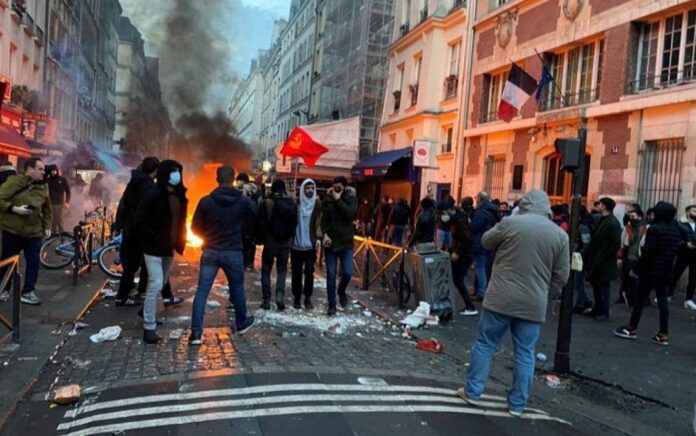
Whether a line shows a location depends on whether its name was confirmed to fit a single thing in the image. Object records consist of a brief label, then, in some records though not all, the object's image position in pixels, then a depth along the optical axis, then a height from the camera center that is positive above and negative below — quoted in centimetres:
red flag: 1570 +144
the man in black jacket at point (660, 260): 691 -44
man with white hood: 758 -56
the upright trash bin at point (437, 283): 780 -103
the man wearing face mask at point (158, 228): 567 -40
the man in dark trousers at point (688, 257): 941 -54
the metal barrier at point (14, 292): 532 -106
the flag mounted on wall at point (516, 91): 1374 +296
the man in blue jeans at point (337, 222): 770 -29
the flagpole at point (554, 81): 1358 +333
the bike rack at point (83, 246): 845 -103
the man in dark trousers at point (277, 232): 737 -45
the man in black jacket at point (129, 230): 708 -56
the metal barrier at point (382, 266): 860 -103
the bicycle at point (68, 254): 933 -119
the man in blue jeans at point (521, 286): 436 -56
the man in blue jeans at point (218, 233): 578 -41
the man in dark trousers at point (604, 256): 825 -53
